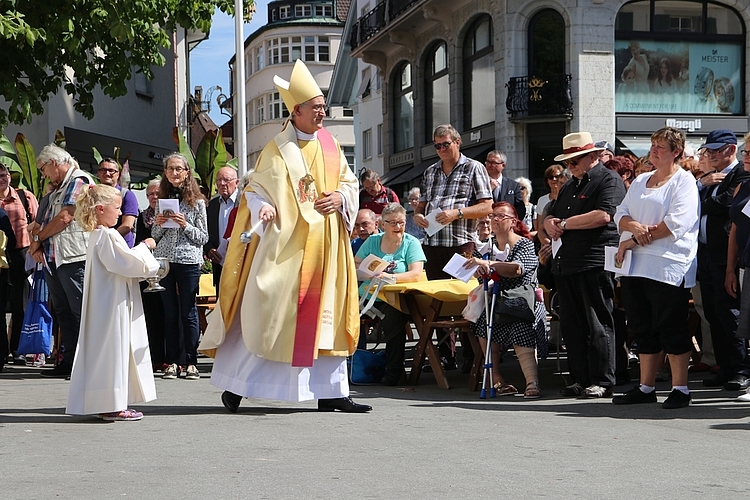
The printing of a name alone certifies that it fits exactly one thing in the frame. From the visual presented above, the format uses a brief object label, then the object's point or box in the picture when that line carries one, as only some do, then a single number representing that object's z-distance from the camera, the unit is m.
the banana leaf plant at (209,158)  22.22
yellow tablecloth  10.16
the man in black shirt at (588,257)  9.16
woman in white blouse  8.43
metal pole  20.42
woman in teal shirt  10.67
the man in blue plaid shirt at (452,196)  10.73
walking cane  9.52
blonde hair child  7.83
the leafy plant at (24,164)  19.91
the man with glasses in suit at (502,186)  12.48
